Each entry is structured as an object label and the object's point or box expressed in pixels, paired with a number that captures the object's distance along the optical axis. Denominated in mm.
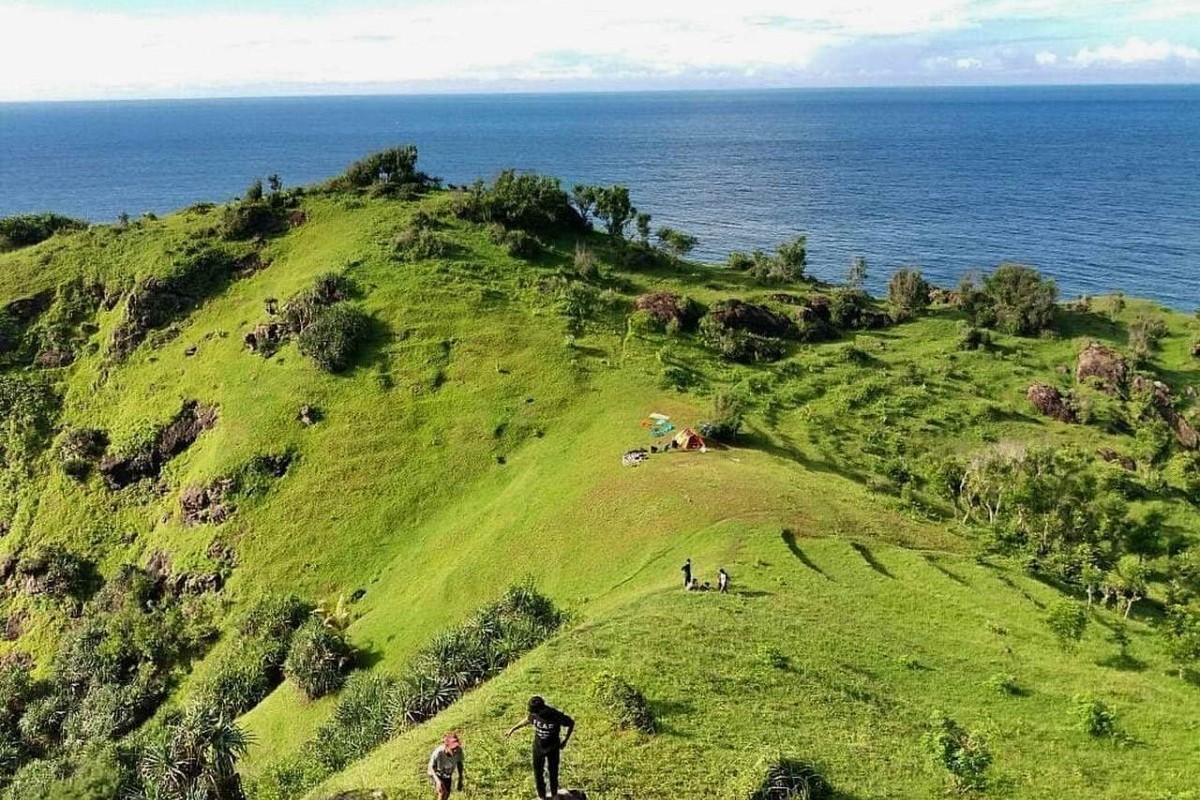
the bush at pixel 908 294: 94038
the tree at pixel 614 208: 103625
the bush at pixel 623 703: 24844
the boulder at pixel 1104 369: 75862
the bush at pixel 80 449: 69562
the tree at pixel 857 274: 107875
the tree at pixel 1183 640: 36125
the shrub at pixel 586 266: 89062
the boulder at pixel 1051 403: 71812
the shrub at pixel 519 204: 96312
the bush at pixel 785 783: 21797
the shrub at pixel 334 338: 72750
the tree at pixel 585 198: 103500
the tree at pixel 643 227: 105381
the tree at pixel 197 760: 27109
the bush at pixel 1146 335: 81938
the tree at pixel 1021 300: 87750
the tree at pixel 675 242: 106375
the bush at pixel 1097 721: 29127
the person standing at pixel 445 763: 19641
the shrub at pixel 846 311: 90188
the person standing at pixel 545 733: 17234
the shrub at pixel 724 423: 62125
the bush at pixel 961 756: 24611
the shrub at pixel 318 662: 45125
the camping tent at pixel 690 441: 59969
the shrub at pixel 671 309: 82812
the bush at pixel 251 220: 90562
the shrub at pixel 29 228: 93688
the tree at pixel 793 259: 101000
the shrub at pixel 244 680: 47281
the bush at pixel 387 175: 103375
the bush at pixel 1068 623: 37094
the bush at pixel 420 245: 86375
